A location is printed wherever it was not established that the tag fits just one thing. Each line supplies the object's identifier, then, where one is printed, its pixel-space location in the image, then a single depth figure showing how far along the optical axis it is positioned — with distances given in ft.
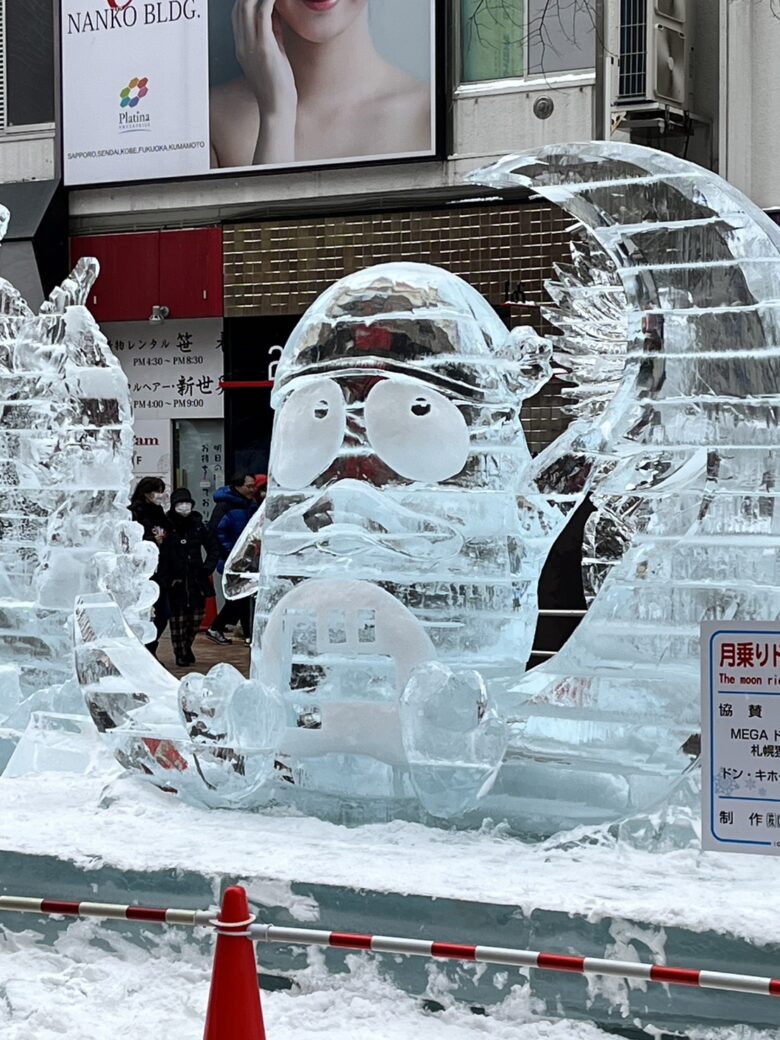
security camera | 48.79
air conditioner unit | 41.39
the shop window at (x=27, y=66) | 50.29
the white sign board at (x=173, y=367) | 48.57
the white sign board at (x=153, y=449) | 49.29
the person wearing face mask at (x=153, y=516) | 37.01
